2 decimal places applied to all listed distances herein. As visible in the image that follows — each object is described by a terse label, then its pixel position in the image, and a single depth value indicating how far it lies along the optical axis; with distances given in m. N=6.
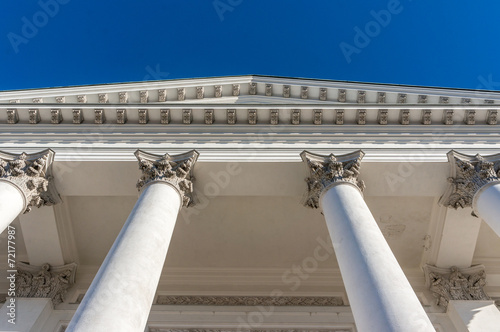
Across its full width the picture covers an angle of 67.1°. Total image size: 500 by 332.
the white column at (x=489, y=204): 8.55
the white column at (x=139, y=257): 5.43
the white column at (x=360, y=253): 5.55
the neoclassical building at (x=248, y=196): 10.07
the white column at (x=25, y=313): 10.68
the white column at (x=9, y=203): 8.46
